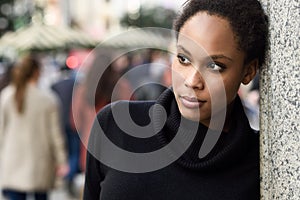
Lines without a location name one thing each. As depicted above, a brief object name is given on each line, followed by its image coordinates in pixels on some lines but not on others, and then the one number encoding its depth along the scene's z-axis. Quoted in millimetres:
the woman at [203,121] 2020
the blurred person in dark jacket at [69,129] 9891
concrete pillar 1934
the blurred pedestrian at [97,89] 5762
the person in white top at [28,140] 6676
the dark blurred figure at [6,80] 9709
